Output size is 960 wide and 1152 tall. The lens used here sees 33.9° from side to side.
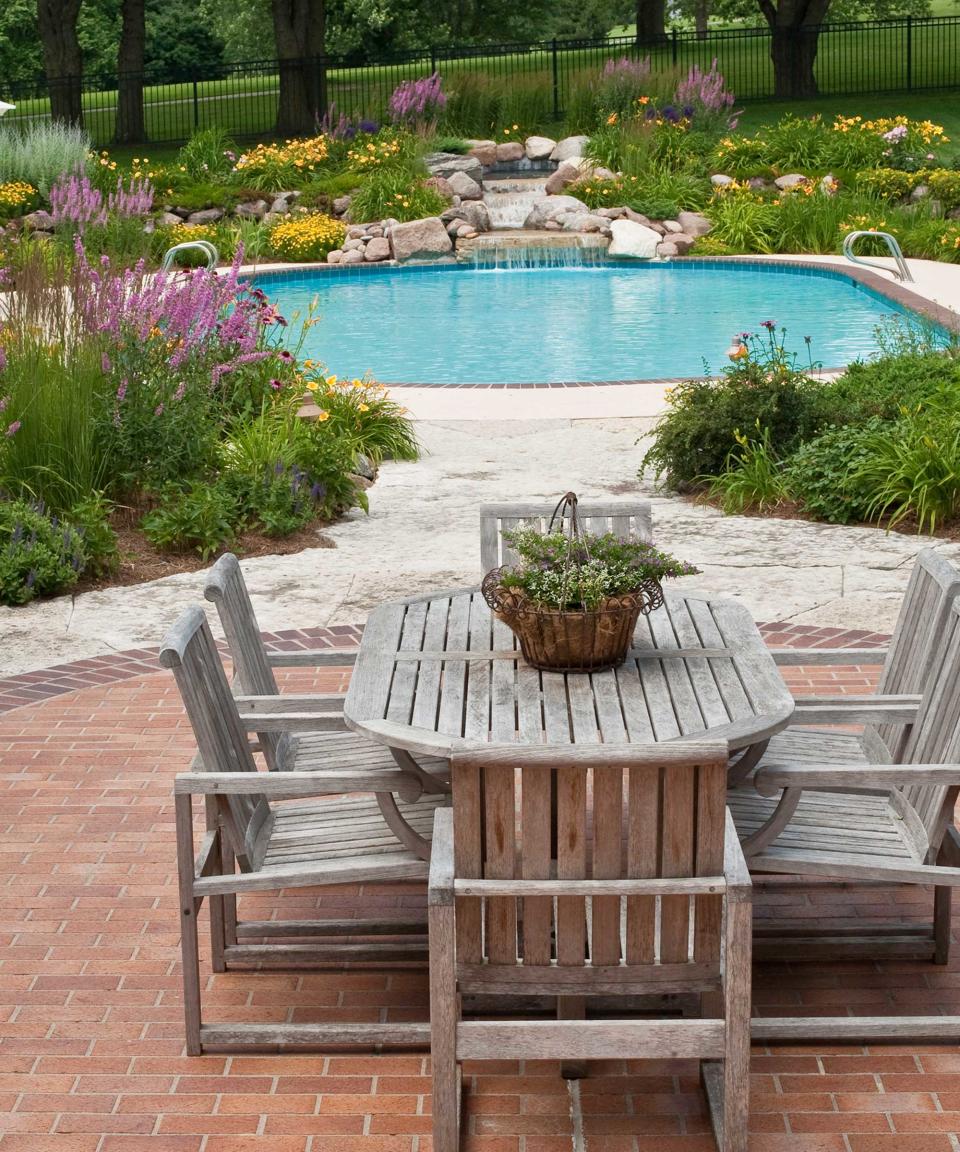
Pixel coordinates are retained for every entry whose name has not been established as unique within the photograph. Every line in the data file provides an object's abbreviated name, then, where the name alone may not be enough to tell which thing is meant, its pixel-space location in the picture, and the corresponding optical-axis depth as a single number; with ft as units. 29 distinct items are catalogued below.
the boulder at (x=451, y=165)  85.76
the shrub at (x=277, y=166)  84.94
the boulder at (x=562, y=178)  84.43
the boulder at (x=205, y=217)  80.12
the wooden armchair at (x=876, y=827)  12.84
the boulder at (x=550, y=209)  81.25
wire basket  13.70
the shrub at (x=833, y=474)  29.99
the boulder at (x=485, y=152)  90.22
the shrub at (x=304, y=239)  76.74
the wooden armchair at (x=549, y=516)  18.10
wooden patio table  12.74
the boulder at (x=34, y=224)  68.85
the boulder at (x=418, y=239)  77.46
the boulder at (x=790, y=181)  79.00
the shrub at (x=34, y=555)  26.37
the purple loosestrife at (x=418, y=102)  92.43
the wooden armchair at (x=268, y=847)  12.78
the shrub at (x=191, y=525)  28.89
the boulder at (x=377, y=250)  77.10
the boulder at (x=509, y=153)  90.68
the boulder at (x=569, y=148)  88.69
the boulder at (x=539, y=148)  90.90
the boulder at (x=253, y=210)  81.92
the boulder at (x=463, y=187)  84.07
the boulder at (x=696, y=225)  77.66
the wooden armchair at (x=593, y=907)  10.93
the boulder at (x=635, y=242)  75.87
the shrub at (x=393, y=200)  81.20
